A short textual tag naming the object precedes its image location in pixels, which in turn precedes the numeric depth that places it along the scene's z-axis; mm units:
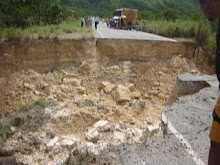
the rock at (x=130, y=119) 9038
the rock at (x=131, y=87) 11359
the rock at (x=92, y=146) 6161
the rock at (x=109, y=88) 10866
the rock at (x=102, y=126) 8156
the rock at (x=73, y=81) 10961
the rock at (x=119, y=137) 7331
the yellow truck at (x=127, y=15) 22822
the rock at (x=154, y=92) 11352
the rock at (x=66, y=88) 10719
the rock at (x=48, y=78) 10950
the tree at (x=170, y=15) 23647
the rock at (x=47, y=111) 9097
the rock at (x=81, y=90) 10800
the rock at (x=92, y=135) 7387
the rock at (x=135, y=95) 10946
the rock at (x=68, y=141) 7109
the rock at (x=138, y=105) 10164
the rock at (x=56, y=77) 11039
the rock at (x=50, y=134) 7929
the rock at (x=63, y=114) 8789
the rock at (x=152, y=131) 5602
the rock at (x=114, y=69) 11693
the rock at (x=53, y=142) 7297
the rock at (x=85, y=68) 11422
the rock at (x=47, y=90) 10540
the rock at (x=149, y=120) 8679
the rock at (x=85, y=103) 9834
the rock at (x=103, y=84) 11102
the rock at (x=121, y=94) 10375
